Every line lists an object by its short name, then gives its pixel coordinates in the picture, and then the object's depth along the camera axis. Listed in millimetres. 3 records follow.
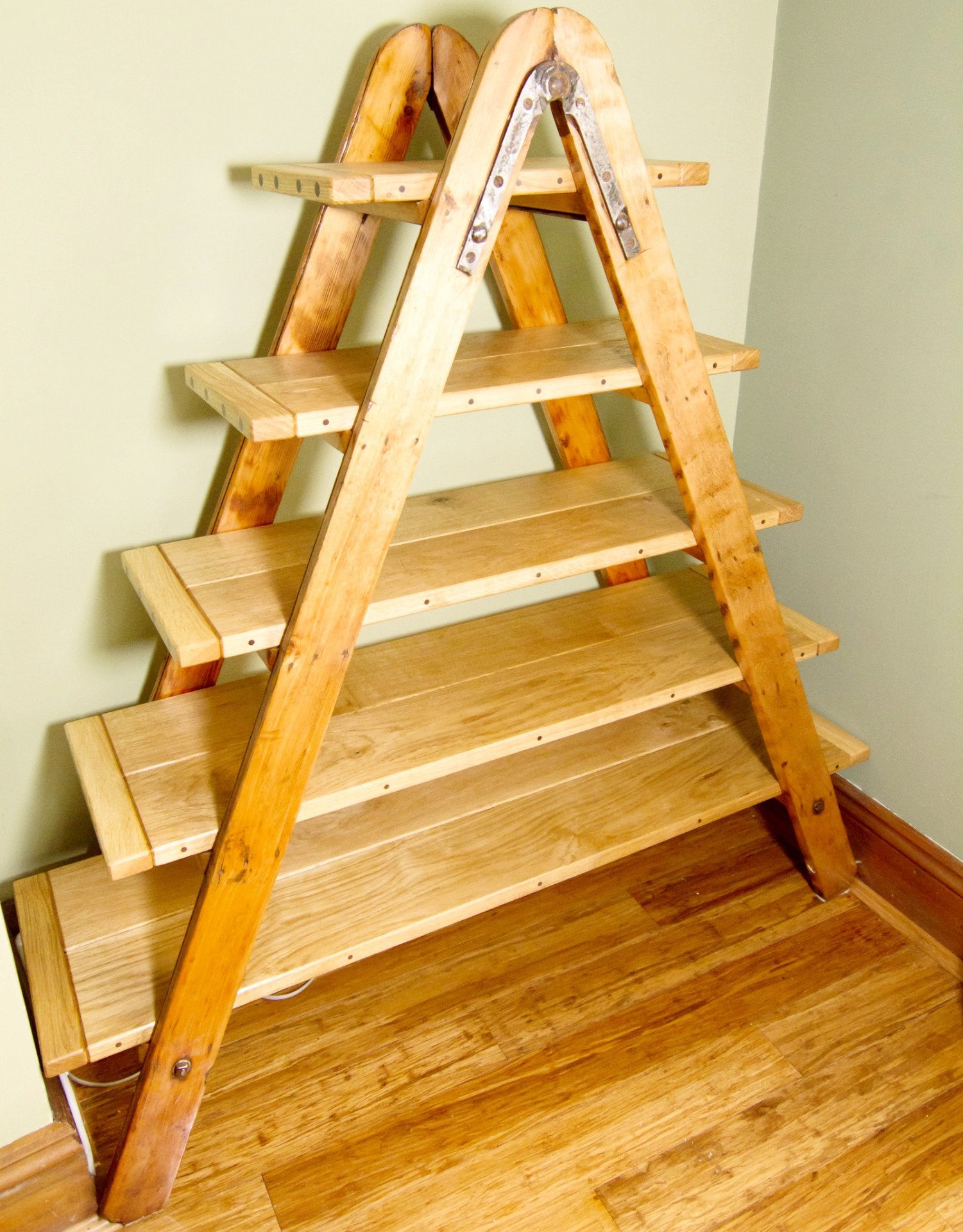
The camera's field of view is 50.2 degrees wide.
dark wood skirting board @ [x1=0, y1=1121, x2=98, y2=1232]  1315
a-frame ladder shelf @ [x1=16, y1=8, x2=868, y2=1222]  1161
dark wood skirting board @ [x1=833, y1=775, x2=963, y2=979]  1776
